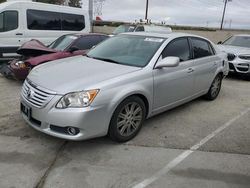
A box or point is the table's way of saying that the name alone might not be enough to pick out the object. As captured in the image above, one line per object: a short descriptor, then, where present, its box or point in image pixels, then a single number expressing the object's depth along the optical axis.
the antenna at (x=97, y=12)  24.35
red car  4.75
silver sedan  2.48
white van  6.71
